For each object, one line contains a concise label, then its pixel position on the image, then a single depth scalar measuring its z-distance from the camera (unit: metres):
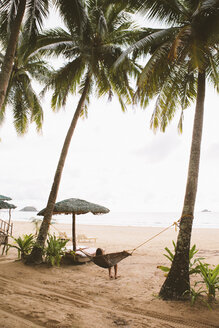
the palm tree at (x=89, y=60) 6.55
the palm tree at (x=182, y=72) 4.02
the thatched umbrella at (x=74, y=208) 6.88
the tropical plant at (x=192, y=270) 4.18
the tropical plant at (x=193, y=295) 3.71
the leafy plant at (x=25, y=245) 6.47
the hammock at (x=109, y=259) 4.99
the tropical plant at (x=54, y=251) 6.20
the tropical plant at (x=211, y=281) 3.85
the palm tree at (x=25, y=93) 9.10
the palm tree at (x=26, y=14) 4.68
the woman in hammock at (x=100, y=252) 5.81
